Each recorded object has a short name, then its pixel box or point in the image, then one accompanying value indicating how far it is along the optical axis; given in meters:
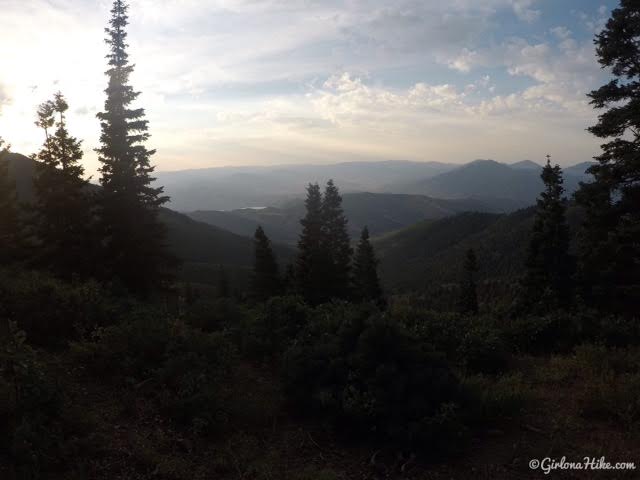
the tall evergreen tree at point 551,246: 25.06
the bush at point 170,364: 6.25
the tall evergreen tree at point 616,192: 14.27
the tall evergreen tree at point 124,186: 20.33
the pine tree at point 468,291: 44.31
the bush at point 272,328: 9.39
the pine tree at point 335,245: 35.53
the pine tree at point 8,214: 23.88
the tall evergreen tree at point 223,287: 54.31
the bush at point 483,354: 8.98
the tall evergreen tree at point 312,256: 34.47
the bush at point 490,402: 6.33
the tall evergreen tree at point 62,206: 20.22
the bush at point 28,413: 4.57
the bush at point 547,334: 10.62
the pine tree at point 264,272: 38.81
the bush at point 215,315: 10.66
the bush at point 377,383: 5.64
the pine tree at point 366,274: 41.00
